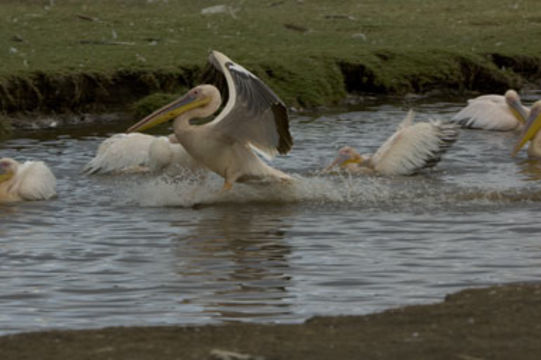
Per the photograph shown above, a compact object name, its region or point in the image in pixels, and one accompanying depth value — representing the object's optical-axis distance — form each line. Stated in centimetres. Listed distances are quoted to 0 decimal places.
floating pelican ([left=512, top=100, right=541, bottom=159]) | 2073
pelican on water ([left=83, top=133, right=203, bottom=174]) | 1869
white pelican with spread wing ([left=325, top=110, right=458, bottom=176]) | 1919
